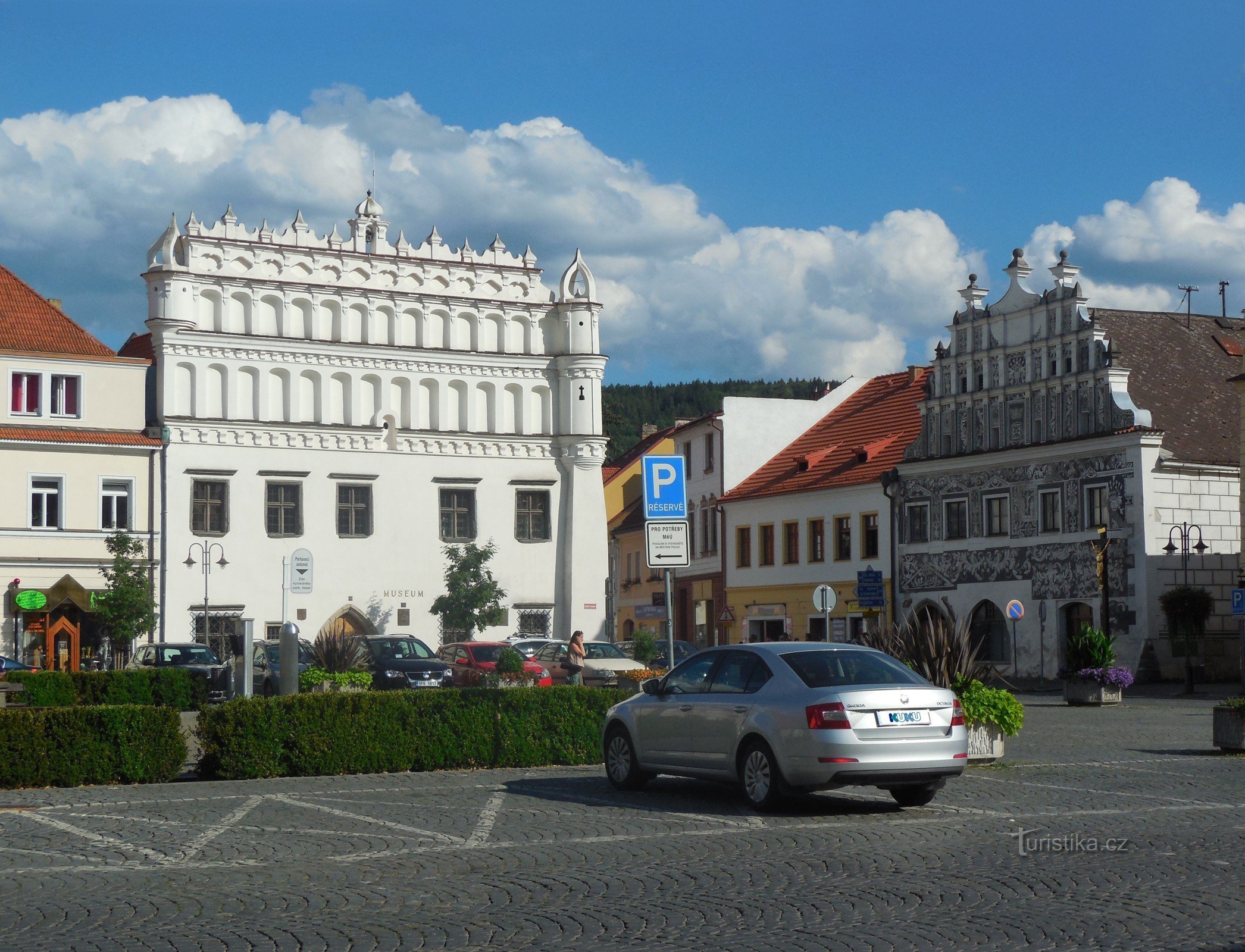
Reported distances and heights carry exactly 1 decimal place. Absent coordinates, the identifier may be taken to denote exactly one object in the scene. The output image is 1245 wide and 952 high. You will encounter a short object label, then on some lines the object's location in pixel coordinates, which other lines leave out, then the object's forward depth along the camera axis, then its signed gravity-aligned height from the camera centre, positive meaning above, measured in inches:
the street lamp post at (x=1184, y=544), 1863.9 +67.9
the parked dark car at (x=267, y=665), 1496.1 -49.4
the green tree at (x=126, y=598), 1996.8 +17.7
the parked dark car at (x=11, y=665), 1754.4 -54.7
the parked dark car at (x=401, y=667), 1502.2 -50.7
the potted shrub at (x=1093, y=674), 1477.6 -59.6
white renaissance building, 2158.0 +253.2
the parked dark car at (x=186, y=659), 1584.6 -46.8
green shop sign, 1966.0 +15.6
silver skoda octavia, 572.4 -40.8
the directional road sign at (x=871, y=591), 1723.7 +17.1
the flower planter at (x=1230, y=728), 857.5 -63.1
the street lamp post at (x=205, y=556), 2127.2 +70.7
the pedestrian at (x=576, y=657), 1471.5 -41.9
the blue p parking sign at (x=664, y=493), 808.3 +55.9
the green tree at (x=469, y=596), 2245.3 +19.7
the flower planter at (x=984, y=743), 779.4 -63.2
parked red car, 1593.3 -49.8
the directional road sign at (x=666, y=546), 781.3 +29.5
